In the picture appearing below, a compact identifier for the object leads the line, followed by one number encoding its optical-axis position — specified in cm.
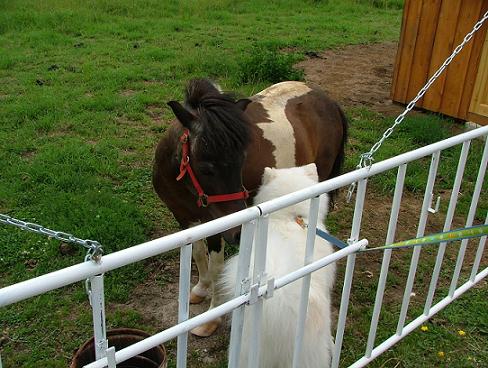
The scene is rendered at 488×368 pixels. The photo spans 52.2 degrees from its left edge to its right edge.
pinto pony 261
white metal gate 132
